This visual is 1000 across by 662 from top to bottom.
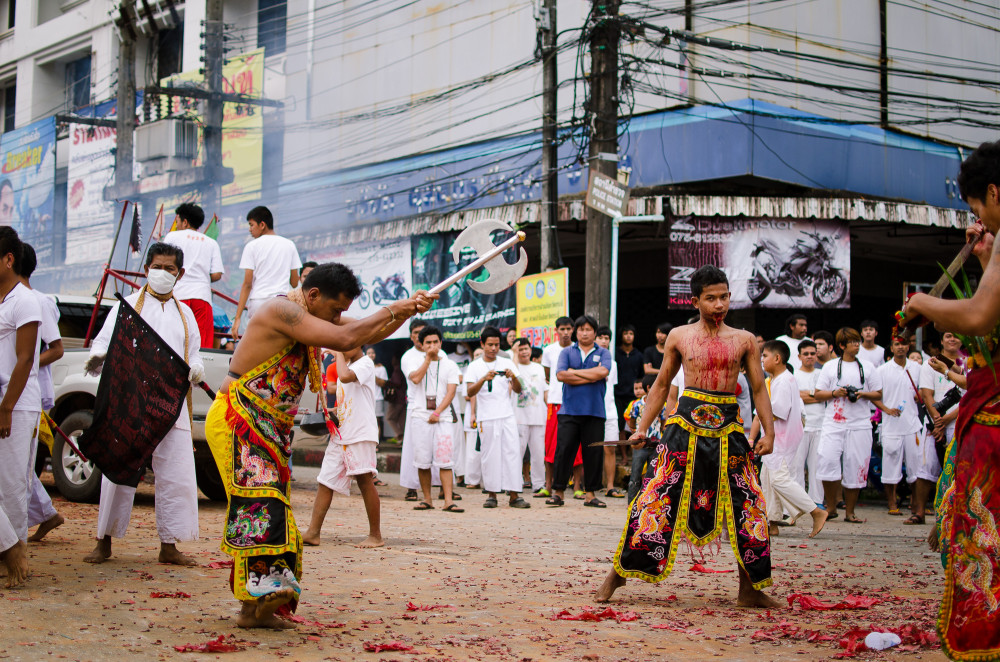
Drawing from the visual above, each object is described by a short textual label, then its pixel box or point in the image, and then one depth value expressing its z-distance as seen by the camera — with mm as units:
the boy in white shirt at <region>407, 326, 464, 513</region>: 10766
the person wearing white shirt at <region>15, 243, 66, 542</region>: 6219
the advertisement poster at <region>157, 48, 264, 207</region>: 25016
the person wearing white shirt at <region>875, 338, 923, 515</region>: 11227
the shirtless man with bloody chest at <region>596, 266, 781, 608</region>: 5449
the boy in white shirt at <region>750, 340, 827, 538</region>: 9023
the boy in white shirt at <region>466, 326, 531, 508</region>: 11117
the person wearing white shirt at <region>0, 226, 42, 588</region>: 5473
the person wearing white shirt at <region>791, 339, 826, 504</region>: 10867
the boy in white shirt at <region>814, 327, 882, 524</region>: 10633
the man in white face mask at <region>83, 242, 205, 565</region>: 6281
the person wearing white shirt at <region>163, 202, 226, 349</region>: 9062
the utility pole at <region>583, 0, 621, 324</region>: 14172
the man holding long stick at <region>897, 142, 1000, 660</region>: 3572
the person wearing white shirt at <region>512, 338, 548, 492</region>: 12484
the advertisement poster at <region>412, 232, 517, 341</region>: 16844
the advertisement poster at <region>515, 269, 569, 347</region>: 14375
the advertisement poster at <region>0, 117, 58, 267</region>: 32375
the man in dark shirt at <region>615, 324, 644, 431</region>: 13984
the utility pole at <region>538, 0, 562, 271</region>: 15211
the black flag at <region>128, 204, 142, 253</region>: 10664
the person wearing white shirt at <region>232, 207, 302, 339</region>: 9430
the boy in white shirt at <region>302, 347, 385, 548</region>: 7672
